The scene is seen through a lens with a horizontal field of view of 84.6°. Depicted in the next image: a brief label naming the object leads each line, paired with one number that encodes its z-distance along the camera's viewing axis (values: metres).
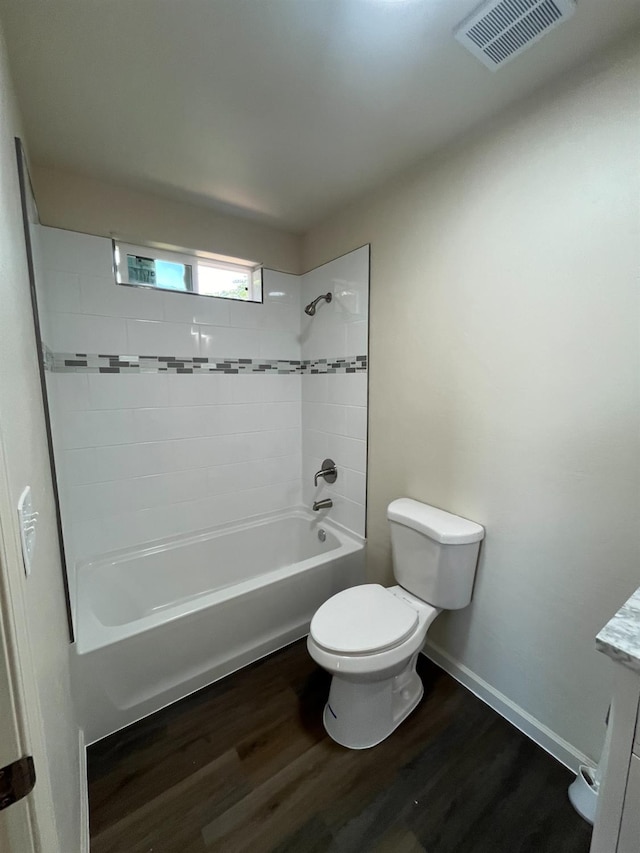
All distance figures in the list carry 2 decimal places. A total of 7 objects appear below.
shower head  2.13
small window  1.88
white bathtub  1.37
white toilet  1.25
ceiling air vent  0.92
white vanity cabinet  0.61
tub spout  2.29
